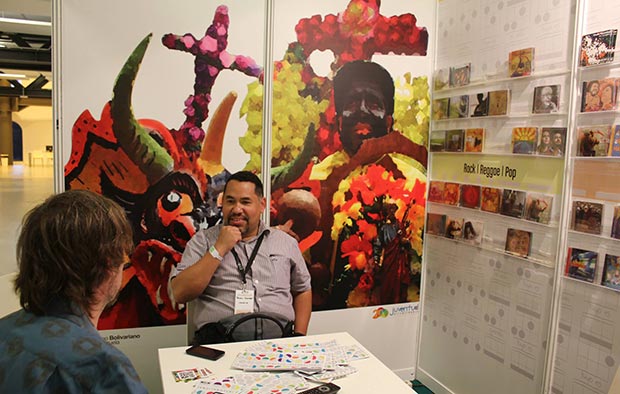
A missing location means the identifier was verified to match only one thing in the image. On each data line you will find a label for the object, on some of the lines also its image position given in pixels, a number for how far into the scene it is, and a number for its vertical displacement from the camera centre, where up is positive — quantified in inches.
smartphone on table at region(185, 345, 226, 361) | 74.9 -29.9
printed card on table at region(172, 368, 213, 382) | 67.7 -30.2
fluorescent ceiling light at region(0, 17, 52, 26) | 209.1 +53.2
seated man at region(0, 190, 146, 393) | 40.4 -13.3
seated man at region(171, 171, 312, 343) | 97.9 -23.0
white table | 66.5 -30.3
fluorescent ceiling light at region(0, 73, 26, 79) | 451.4 +65.2
